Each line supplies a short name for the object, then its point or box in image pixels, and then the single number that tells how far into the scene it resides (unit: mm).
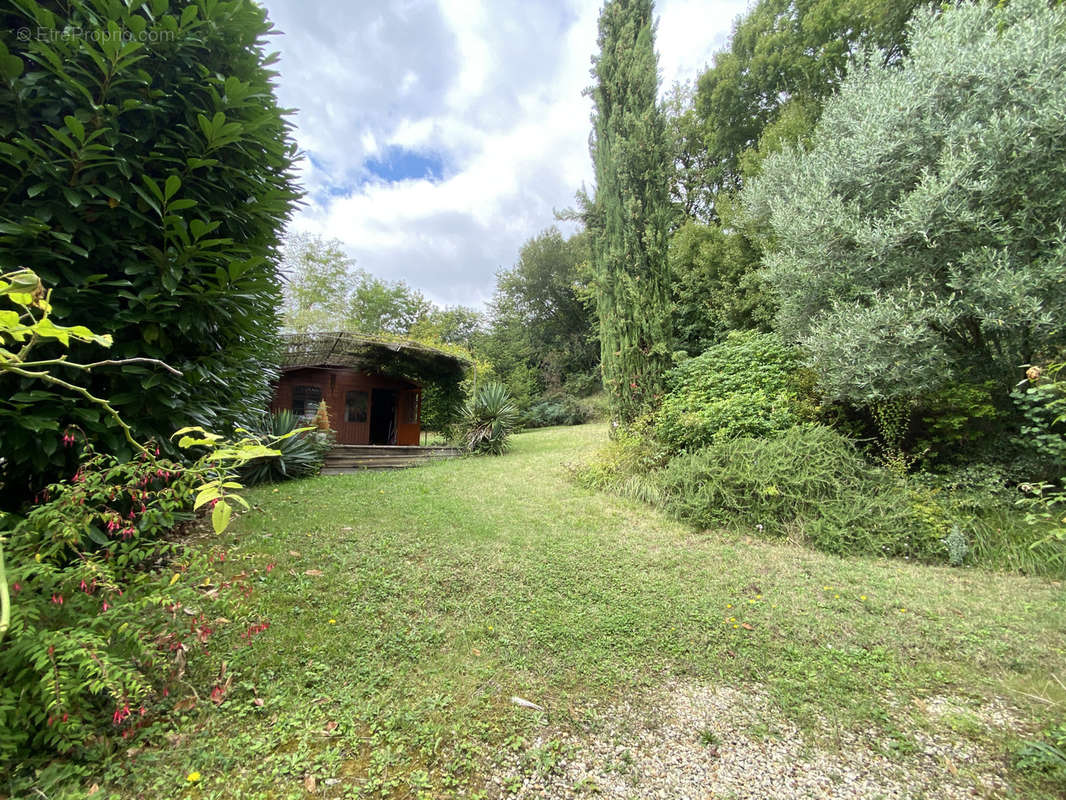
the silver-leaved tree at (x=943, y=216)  3568
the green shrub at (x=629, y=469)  5094
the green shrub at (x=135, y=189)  1675
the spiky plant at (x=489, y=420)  9109
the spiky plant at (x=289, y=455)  5672
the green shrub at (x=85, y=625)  1188
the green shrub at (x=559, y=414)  17609
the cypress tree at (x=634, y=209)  6438
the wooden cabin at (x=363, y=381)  10445
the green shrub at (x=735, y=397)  4949
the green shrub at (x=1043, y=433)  2888
